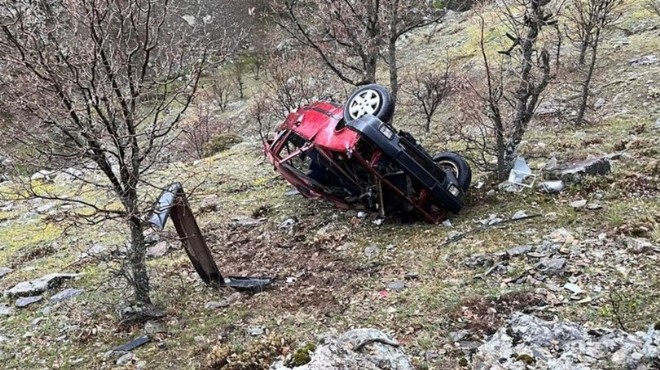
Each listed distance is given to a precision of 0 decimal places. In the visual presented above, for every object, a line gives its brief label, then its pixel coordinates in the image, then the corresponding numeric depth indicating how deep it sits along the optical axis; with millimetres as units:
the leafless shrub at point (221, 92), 25750
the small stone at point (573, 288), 5145
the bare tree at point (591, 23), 10853
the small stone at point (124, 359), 5212
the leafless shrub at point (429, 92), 15859
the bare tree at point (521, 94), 7789
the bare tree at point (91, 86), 5051
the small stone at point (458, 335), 4771
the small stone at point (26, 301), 7199
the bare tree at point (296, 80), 16531
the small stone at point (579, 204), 7103
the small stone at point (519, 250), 6137
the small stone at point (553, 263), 5625
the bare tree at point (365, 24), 10820
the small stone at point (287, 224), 8880
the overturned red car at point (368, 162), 7348
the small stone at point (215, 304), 6264
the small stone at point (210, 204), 11016
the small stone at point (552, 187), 7793
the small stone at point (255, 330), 5346
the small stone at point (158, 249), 8758
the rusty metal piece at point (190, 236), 5785
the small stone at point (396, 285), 6046
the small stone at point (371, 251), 7160
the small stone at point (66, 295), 7152
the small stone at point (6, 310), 7003
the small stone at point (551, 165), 8624
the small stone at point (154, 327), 5793
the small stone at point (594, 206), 6941
